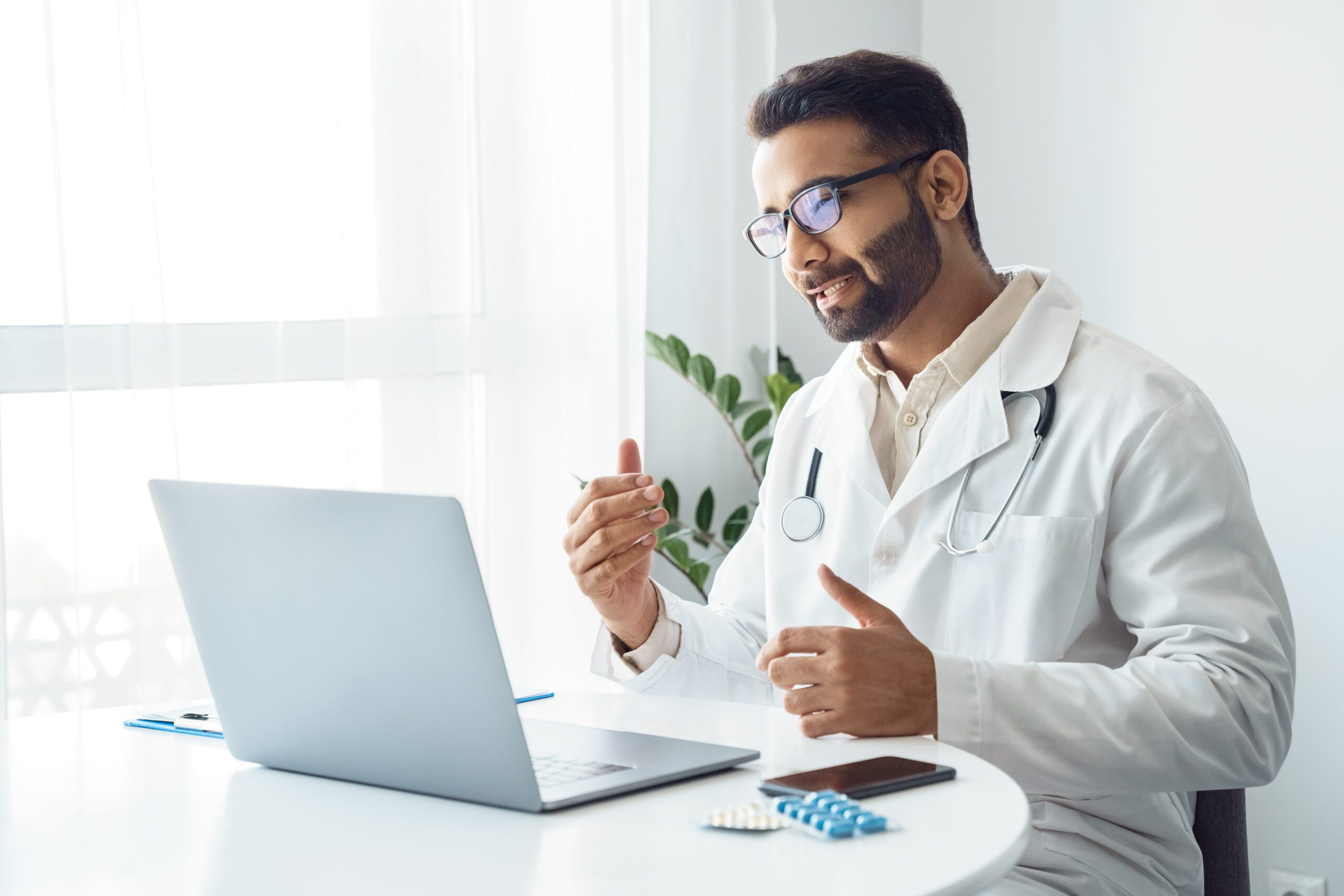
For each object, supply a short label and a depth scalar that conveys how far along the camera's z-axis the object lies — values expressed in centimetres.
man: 120
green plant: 258
